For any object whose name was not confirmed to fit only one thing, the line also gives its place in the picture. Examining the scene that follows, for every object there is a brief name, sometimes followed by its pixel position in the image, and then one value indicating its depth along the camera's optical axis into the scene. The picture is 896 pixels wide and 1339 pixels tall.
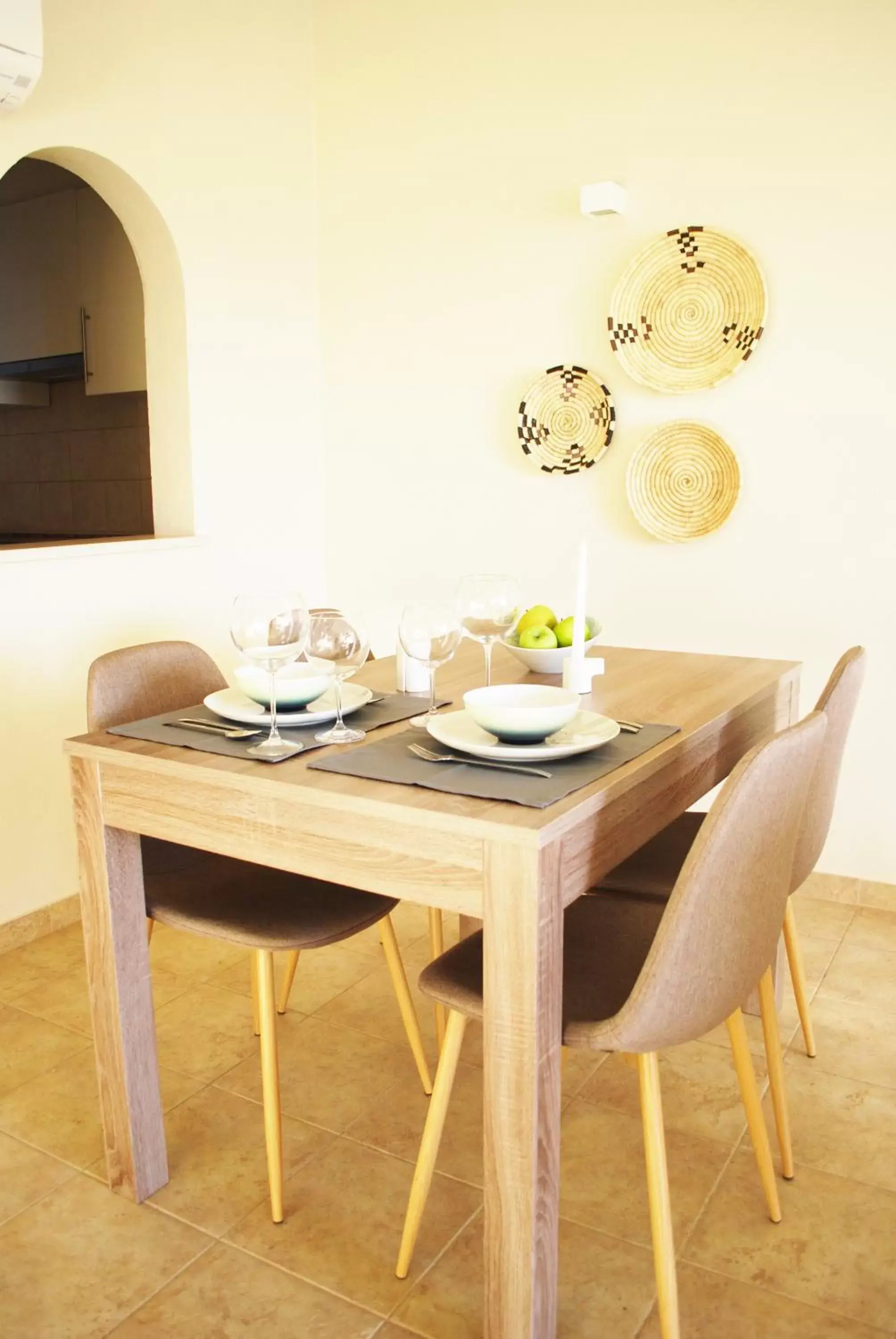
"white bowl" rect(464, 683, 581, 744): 1.44
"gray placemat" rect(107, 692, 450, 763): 1.57
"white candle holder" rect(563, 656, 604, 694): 1.85
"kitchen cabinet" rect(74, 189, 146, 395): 3.93
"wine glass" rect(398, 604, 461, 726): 1.60
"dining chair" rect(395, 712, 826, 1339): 1.27
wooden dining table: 1.26
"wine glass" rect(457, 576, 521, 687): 1.79
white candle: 1.73
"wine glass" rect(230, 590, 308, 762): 1.57
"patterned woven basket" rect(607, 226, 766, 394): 2.78
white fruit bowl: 2.02
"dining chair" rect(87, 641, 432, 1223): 1.67
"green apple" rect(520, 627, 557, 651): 2.03
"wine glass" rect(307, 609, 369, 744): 1.63
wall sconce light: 2.84
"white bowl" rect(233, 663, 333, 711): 1.68
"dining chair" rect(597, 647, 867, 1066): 1.82
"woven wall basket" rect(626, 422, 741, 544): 2.88
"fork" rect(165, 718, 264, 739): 1.61
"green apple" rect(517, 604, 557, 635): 2.05
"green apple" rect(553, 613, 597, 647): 2.01
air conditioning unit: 2.18
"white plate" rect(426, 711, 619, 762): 1.43
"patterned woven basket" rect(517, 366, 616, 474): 3.05
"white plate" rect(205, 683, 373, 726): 1.66
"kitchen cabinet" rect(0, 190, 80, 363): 4.09
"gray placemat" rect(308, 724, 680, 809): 1.33
